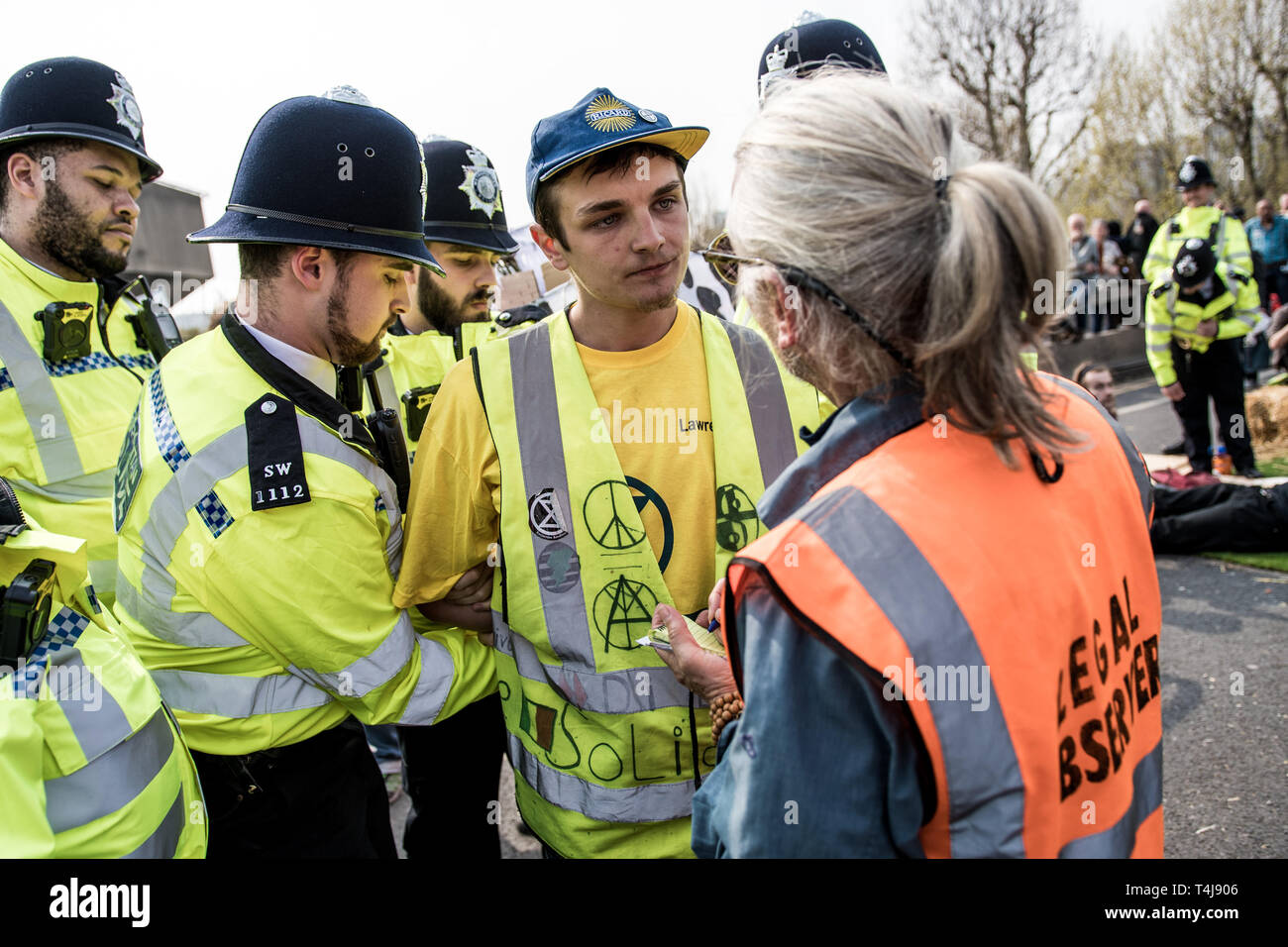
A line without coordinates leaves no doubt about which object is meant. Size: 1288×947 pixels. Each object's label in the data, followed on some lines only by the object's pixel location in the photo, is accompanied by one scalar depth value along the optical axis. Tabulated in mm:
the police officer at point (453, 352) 2898
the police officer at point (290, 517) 1874
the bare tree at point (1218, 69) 21594
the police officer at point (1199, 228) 7520
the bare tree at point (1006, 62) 21000
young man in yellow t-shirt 1944
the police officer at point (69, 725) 1258
